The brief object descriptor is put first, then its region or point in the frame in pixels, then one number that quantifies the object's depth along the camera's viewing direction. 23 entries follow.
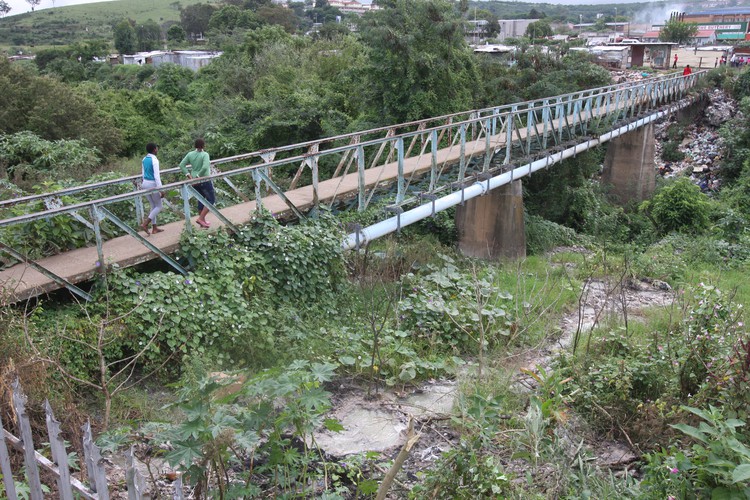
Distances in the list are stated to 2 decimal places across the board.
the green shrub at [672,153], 27.19
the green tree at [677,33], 73.06
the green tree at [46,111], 20.91
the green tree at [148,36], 78.25
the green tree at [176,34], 84.25
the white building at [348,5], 172.70
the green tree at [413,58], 17.52
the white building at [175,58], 50.47
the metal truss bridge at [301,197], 6.31
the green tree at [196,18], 91.44
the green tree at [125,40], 75.19
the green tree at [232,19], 55.28
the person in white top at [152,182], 7.55
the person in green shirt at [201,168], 8.04
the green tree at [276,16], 59.40
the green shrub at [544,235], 16.27
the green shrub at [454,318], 7.51
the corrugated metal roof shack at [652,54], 44.16
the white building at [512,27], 107.44
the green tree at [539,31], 56.77
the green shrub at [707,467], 3.48
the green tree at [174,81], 34.62
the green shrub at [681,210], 18.94
